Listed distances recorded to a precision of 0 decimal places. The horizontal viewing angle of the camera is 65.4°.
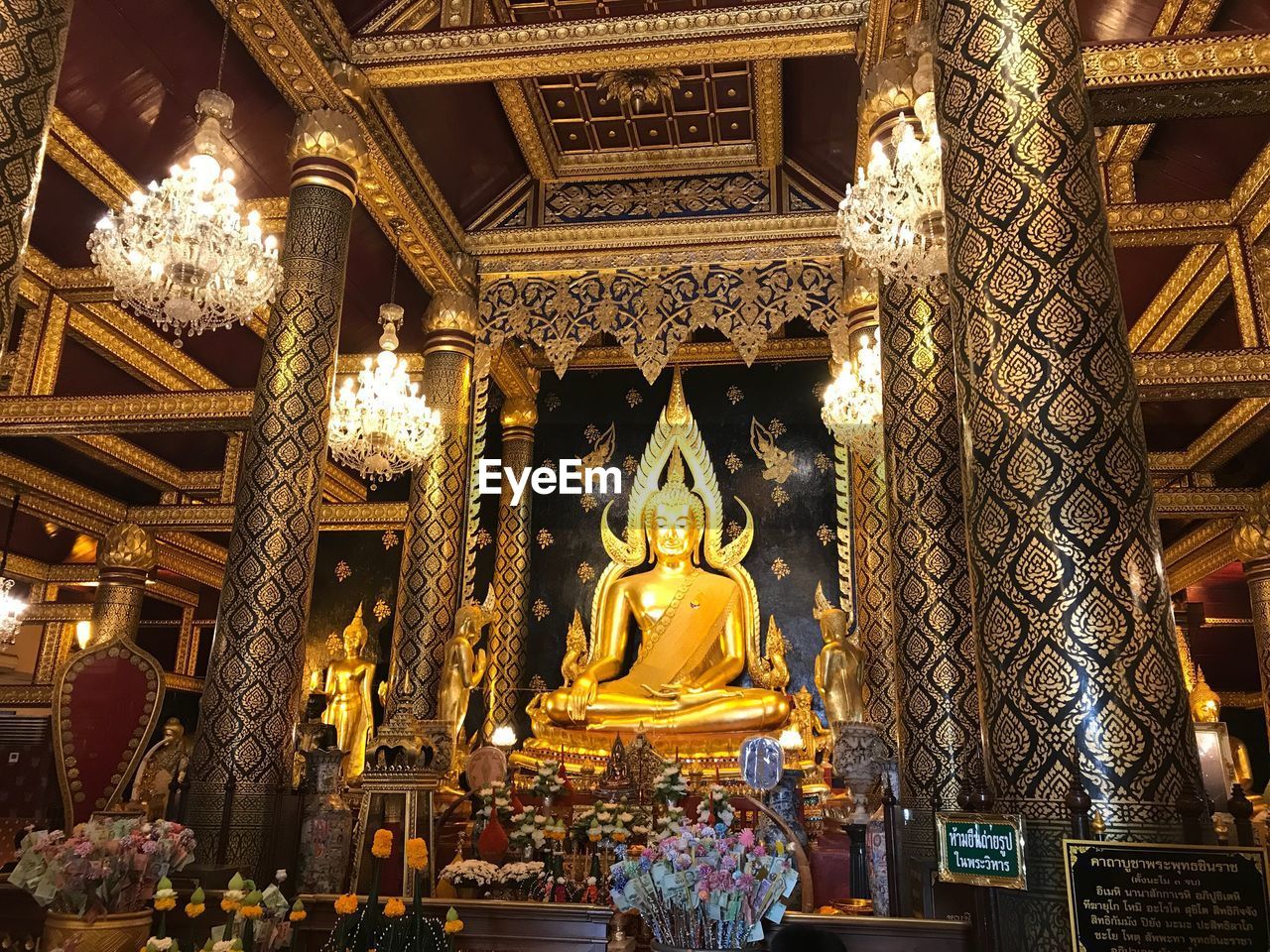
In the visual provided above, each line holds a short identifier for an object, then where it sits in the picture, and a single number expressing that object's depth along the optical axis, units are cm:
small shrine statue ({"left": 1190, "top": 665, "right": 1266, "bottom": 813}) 1106
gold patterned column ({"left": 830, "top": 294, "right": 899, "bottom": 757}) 711
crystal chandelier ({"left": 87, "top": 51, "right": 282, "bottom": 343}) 496
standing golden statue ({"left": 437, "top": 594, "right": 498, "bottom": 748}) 712
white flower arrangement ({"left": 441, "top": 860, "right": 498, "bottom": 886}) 423
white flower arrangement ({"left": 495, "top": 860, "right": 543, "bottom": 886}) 427
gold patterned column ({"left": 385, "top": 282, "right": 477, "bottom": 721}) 733
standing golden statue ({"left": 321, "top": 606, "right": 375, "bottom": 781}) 930
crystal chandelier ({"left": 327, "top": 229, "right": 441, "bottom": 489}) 694
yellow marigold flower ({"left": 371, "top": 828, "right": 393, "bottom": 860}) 225
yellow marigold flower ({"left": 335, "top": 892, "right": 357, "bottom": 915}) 222
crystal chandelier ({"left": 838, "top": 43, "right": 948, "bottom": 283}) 437
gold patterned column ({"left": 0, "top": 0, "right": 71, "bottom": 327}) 303
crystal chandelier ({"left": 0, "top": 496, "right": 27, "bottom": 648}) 1040
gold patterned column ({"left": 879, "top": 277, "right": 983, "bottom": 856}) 448
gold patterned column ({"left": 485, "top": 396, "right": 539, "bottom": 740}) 927
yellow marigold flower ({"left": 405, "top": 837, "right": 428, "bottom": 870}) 240
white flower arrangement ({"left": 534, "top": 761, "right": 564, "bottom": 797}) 608
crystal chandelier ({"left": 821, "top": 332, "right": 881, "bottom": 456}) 695
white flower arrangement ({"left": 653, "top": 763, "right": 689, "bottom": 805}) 579
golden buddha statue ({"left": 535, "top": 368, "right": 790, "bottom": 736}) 835
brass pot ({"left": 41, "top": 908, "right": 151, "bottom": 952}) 250
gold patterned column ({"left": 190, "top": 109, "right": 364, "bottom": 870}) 471
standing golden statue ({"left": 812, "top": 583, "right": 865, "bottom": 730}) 641
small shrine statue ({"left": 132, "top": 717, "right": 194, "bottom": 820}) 504
